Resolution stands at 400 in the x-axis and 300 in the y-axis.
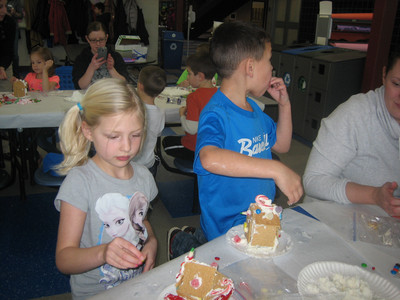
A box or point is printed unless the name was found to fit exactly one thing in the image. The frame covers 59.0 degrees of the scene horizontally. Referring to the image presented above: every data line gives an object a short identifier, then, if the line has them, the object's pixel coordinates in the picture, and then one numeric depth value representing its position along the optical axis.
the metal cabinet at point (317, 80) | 4.45
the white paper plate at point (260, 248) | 1.04
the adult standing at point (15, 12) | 4.56
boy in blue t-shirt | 1.35
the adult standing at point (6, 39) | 3.94
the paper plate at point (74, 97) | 3.05
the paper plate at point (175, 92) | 3.48
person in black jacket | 3.27
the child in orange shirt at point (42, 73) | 3.44
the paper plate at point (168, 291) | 0.85
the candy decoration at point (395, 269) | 1.02
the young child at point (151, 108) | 2.58
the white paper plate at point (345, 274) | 0.91
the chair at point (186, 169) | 2.63
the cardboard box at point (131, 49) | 6.52
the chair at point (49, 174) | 2.17
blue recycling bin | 8.92
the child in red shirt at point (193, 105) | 2.65
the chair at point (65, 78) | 3.99
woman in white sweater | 1.45
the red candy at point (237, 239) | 1.10
